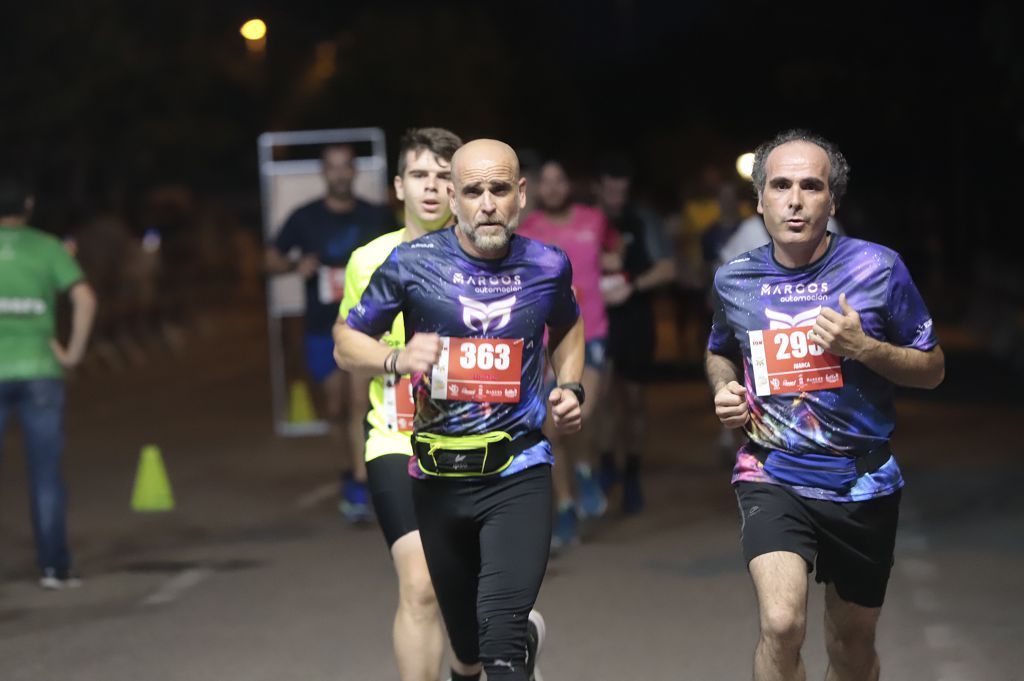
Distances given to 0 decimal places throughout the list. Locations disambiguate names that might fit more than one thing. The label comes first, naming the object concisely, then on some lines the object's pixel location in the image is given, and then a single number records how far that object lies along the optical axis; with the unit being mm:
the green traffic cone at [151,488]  23009
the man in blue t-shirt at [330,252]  21415
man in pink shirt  19663
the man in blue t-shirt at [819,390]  10291
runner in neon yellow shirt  11713
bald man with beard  10636
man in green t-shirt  17379
